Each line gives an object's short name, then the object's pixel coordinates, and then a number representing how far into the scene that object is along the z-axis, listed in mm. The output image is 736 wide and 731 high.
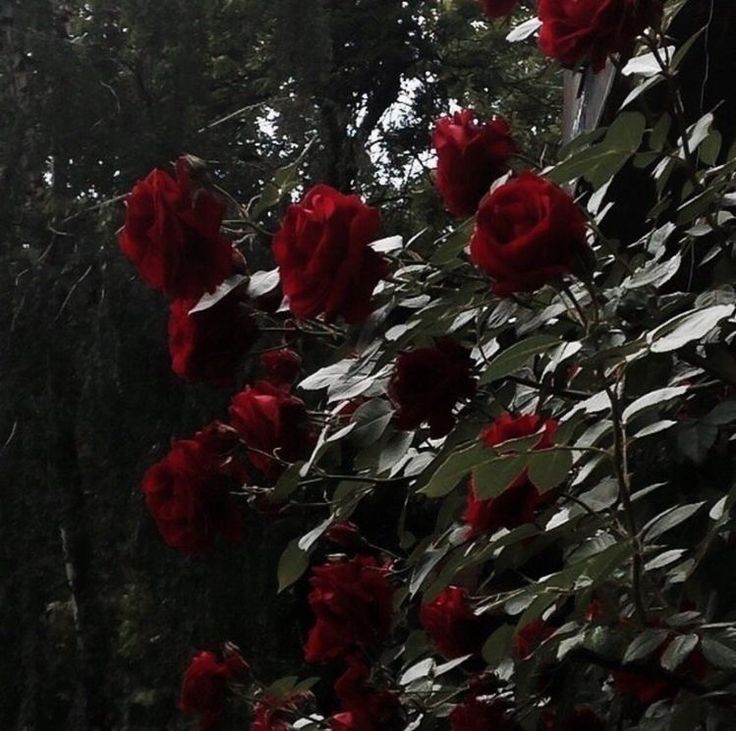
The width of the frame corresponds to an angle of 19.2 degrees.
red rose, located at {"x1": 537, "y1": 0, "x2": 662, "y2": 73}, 1538
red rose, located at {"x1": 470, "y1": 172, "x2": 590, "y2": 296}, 1402
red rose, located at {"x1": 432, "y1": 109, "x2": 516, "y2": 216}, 1621
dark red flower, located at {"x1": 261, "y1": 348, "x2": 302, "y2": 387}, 1879
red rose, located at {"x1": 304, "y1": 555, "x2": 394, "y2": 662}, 1770
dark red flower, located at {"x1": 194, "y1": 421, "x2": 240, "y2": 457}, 1798
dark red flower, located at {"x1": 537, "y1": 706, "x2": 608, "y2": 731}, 1682
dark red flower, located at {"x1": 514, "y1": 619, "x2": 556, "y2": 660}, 1669
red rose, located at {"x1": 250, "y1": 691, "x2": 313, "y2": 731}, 1958
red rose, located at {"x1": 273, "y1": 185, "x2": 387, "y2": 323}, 1490
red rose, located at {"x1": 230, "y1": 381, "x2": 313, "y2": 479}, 1746
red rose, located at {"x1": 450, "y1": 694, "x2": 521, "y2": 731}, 1664
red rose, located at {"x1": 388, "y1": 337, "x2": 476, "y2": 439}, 1551
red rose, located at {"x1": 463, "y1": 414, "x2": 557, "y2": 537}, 1540
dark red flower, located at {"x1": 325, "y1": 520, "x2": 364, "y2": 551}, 1959
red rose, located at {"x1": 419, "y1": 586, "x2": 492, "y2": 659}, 1723
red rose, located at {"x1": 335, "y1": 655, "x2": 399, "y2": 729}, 1766
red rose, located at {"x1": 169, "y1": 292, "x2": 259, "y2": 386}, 1596
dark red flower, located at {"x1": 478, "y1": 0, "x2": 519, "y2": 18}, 1804
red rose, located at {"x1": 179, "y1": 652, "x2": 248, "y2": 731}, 1981
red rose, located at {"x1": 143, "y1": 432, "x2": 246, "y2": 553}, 1755
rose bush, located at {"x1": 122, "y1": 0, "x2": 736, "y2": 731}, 1460
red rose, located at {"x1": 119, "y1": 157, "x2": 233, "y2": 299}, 1555
